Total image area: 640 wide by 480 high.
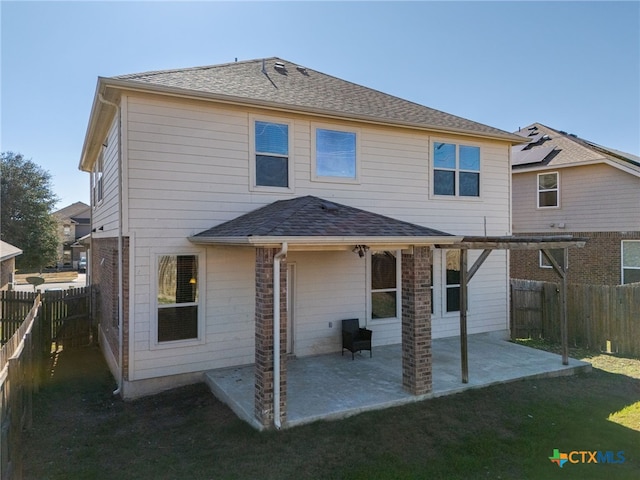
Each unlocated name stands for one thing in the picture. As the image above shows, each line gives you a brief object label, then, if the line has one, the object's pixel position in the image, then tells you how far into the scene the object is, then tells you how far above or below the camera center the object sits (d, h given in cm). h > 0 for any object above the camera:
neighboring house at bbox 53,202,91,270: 4424 +222
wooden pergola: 723 +5
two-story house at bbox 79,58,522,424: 674 +67
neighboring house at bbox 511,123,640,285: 1405 +170
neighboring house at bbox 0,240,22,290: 1432 -74
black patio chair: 853 -191
